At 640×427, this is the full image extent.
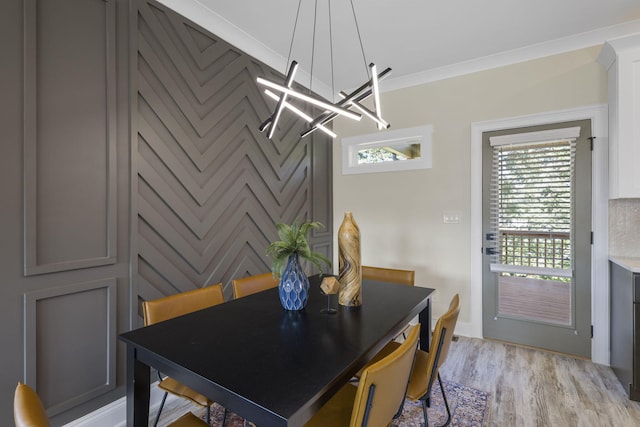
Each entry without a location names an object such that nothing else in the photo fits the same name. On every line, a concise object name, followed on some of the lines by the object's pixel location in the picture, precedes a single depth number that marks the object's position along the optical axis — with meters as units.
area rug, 1.88
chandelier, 1.38
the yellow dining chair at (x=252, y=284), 2.05
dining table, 0.89
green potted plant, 1.61
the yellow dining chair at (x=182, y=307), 1.43
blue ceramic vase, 1.61
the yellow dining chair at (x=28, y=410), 0.66
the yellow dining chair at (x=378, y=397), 0.91
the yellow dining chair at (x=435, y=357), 1.39
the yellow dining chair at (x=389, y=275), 2.34
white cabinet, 2.33
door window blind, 2.76
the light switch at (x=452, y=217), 3.21
